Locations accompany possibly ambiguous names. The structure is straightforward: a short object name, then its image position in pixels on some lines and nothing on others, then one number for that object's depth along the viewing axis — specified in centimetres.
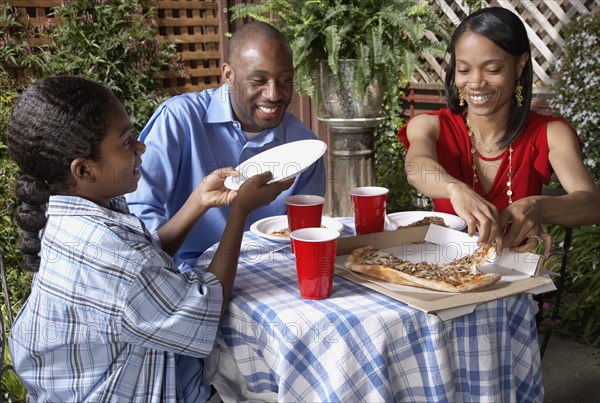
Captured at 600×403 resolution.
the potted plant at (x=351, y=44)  387
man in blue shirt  219
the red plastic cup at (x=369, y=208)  176
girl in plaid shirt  135
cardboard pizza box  131
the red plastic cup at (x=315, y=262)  134
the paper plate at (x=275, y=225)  184
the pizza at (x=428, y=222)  181
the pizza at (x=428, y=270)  138
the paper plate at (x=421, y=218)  186
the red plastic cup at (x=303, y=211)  172
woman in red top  205
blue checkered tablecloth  126
